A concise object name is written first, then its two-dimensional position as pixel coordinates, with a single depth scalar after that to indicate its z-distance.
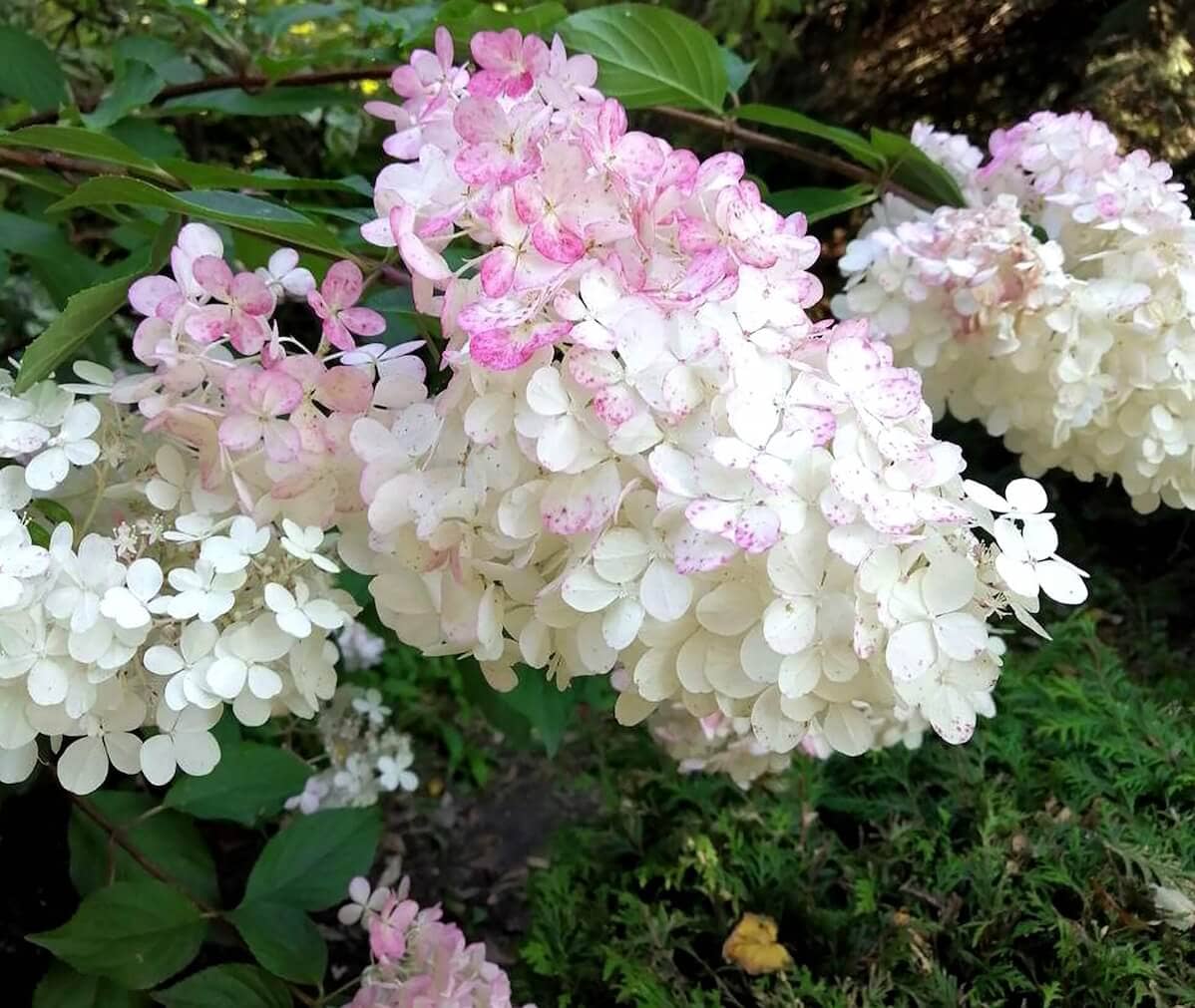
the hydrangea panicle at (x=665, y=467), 0.39
